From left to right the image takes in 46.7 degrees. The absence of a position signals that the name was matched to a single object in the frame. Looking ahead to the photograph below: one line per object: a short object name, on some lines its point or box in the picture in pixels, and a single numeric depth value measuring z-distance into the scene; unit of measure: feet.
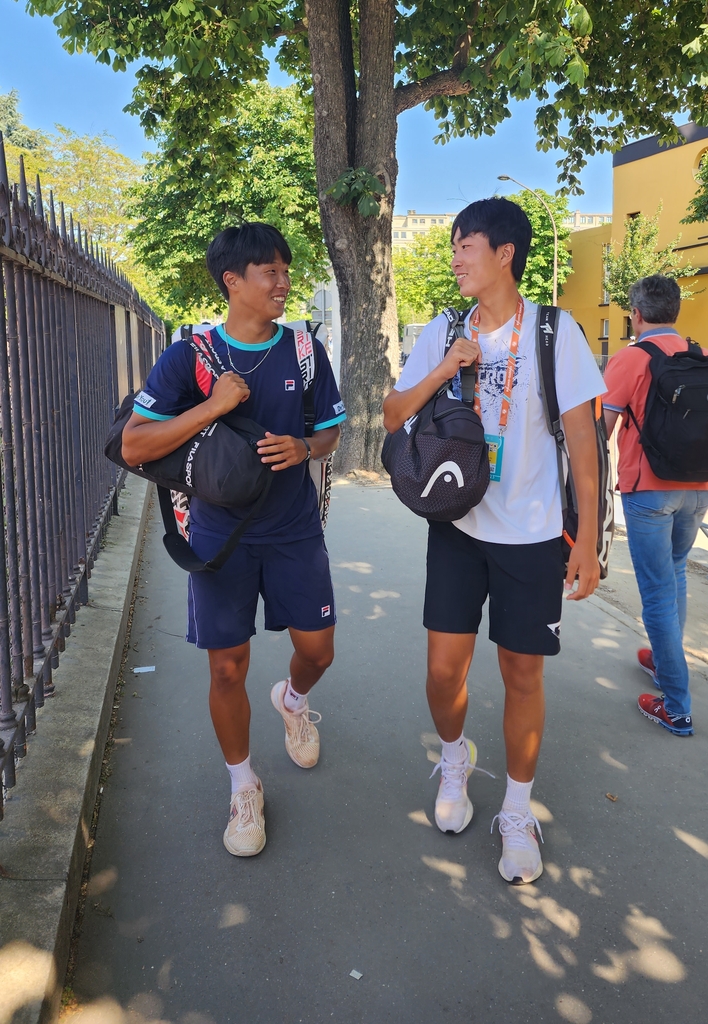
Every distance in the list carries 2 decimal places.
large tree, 27.99
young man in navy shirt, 8.39
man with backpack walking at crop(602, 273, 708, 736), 11.62
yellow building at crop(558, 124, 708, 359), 103.55
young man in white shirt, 8.41
